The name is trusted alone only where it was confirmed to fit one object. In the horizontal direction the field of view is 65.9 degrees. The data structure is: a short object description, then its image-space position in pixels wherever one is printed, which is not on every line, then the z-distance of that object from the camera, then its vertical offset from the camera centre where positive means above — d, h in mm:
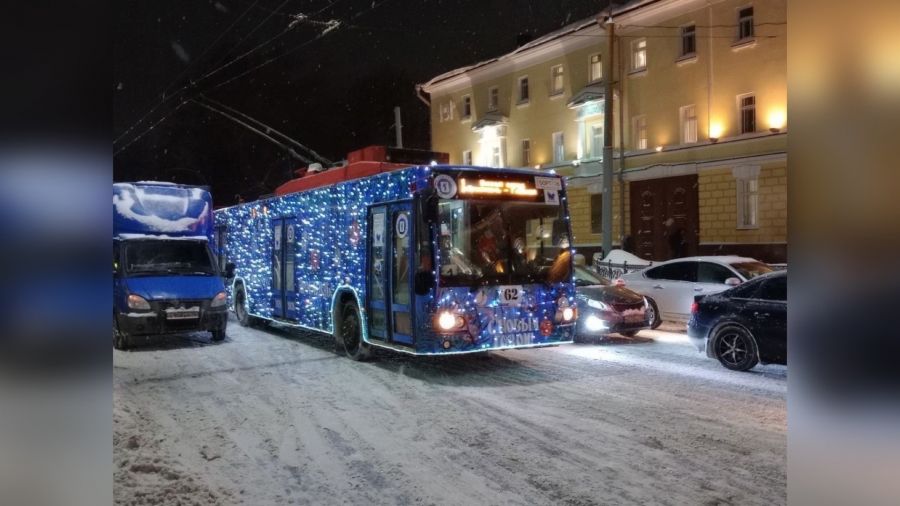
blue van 12609 -384
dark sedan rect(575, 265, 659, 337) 12930 -1331
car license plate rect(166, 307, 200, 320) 12750 -1273
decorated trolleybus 9461 -280
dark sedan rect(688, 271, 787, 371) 9422 -1216
